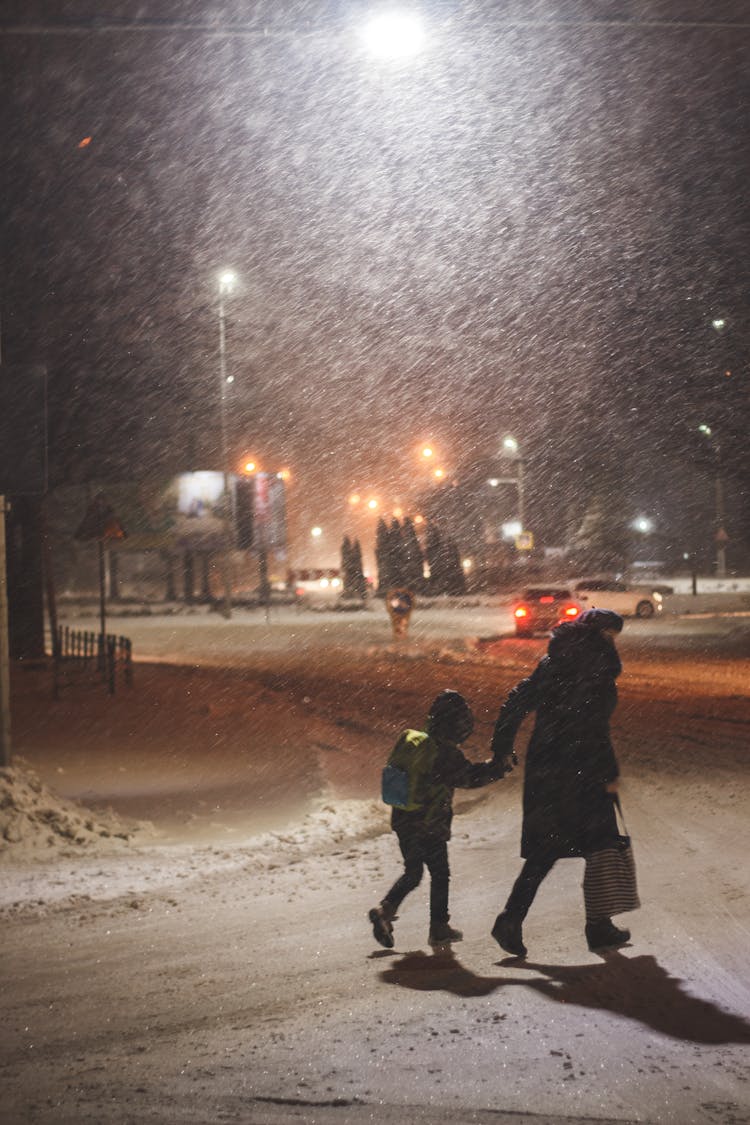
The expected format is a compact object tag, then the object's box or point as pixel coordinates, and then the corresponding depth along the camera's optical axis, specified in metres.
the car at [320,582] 75.69
